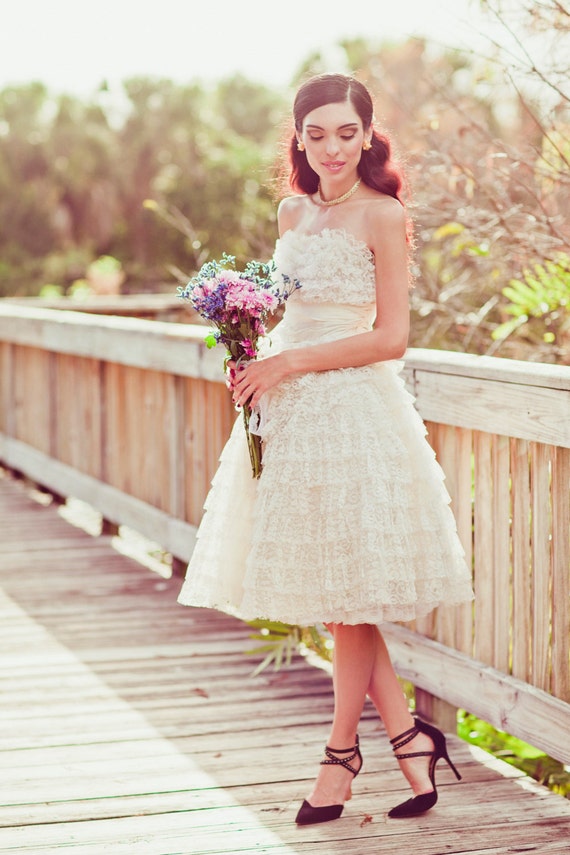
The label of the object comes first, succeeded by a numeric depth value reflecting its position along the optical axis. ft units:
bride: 10.71
